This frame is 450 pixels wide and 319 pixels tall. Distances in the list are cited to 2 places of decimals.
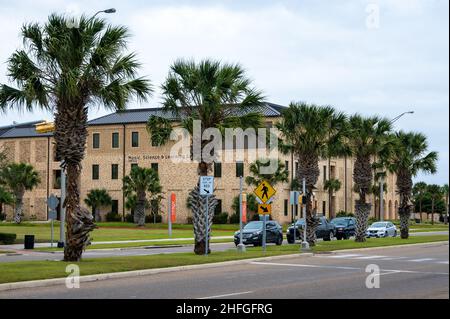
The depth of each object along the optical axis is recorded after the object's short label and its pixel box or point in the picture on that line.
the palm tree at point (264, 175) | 69.06
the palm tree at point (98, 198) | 79.56
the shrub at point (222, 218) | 73.50
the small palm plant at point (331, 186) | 79.06
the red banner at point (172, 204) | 62.35
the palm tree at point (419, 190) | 114.19
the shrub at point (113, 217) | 79.19
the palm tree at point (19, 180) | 74.44
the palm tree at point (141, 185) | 72.56
